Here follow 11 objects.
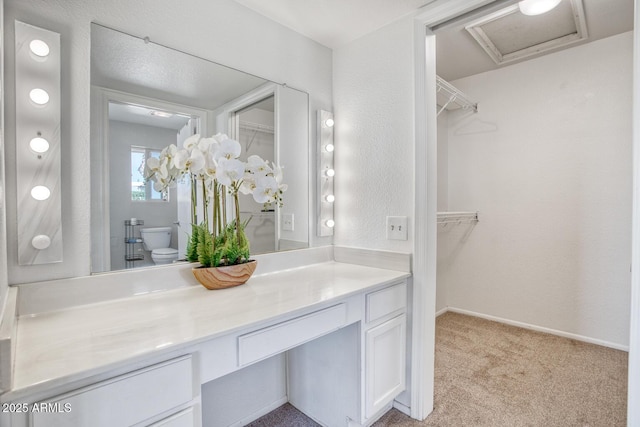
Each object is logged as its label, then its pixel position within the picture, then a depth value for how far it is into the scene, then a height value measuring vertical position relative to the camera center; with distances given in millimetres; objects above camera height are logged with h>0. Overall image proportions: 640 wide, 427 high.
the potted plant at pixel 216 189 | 1330 +113
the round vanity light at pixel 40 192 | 1036 +74
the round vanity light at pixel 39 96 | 1027 +391
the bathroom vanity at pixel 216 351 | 706 -393
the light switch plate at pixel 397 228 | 1690 -85
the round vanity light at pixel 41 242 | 1032 -90
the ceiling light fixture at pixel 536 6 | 1776 +1185
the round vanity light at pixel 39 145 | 1030 +231
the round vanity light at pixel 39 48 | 1029 +551
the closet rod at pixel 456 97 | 2453 +1002
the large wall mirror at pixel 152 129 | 1200 +380
